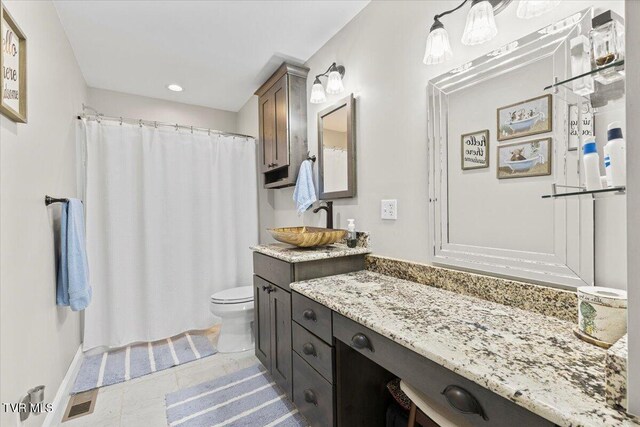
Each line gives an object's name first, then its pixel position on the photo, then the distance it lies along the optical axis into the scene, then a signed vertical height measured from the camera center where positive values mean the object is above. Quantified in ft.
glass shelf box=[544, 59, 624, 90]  2.22 +1.15
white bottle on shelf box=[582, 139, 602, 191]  2.51 +0.35
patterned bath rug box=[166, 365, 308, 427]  4.84 -3.72
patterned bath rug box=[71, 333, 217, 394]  6.18 -3.75
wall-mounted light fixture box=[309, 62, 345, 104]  5.84 +2.71
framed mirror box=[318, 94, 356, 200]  5.83 +1.31
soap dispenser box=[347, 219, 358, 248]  5.61 -0.57
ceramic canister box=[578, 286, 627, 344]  2.32 -0.96
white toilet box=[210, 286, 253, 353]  7.23 -2.96
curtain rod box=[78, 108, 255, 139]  7.27 +2.55
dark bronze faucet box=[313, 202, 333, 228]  6.42 -0.11
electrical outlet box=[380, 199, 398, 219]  4.99 -0.03
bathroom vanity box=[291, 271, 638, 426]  1.86 -1.25
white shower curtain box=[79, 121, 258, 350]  7.33 -0.41
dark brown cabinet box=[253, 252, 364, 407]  4.72 -1.76
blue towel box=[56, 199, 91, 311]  5.17 -0.95
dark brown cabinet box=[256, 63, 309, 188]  7.11 +2.41
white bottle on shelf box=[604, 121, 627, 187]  2.27 +0.40
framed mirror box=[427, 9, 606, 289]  2.96 +0.50
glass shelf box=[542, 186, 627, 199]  2.26 +0.10
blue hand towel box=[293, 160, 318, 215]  6.63 +0.47
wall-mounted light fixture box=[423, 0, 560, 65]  2.99 +2.21
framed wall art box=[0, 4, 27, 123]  3.29 +1.90
